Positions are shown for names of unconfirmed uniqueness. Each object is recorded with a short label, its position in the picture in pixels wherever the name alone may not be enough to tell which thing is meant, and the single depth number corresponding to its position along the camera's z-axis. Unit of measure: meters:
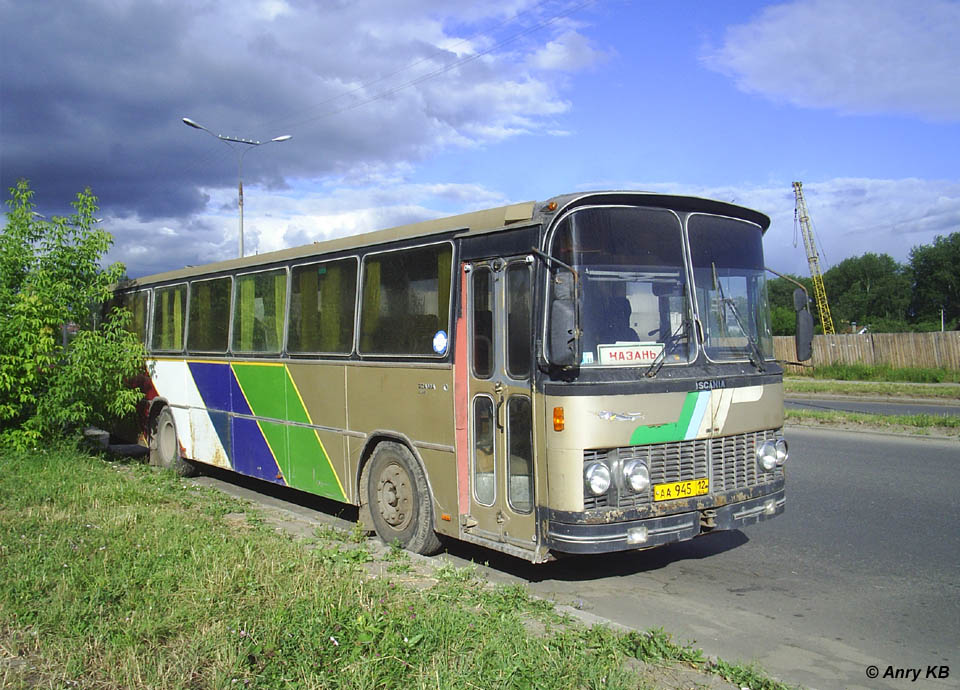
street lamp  24.53
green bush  11.06
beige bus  6.07
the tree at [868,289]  85.00
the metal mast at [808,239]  79.68
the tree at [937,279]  76.38
